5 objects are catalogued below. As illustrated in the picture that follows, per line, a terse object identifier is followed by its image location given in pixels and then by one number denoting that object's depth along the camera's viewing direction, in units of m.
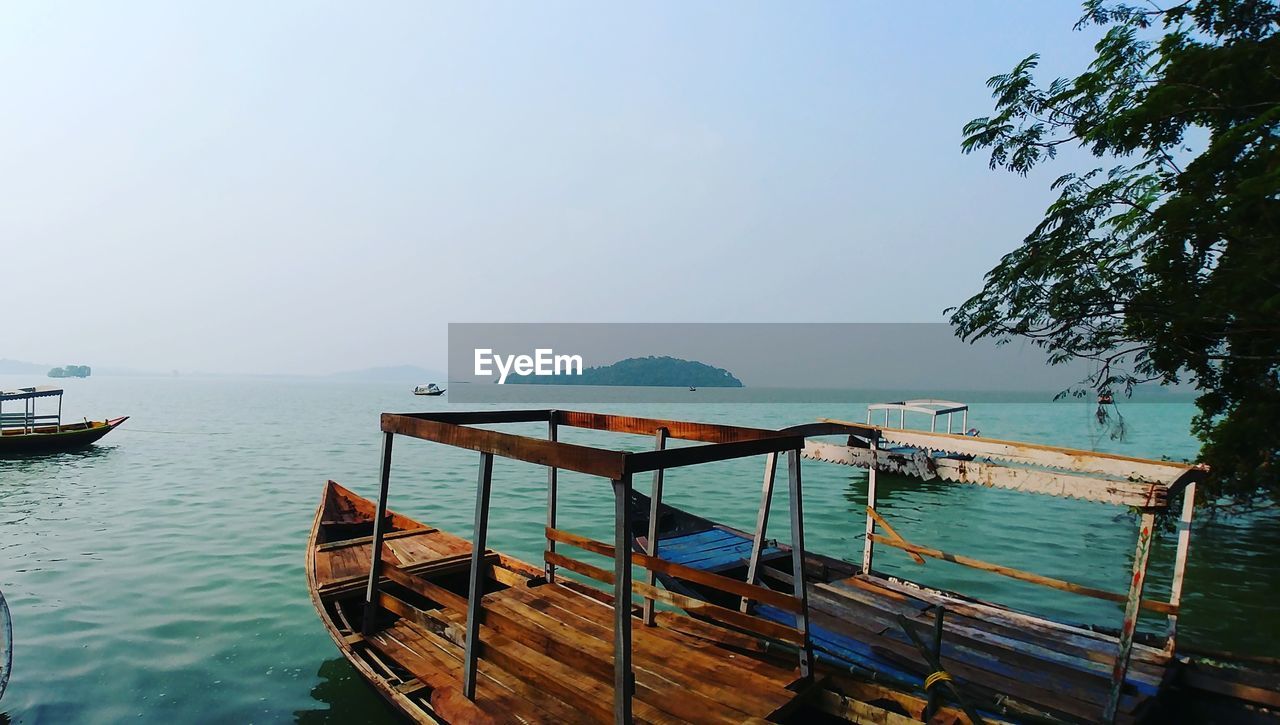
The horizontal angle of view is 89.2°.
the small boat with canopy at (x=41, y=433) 25.69
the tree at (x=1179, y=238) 8.53
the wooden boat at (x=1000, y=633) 5.00
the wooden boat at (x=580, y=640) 4.43
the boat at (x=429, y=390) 110.60
